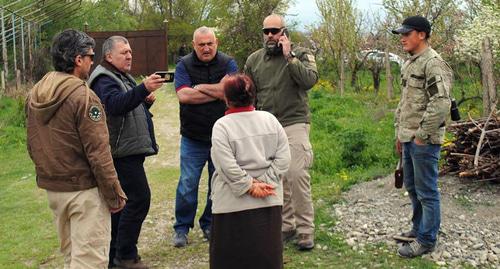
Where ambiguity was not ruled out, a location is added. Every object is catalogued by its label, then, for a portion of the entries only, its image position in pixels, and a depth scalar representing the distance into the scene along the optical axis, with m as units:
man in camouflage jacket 4.61
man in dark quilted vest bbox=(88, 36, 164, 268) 4.61
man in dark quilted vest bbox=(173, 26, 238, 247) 5.43
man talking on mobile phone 5.23
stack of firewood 6.37
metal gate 25.98
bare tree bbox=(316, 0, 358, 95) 17.31
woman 3.75
